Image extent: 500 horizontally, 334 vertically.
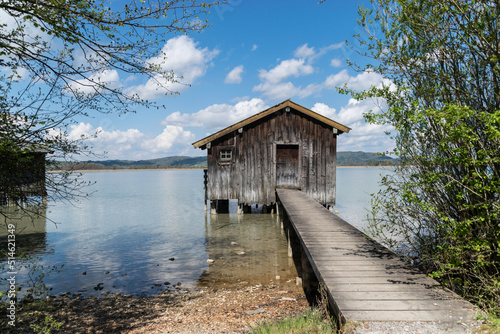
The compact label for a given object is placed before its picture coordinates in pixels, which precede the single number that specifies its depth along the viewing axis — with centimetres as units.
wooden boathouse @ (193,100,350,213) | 1755
